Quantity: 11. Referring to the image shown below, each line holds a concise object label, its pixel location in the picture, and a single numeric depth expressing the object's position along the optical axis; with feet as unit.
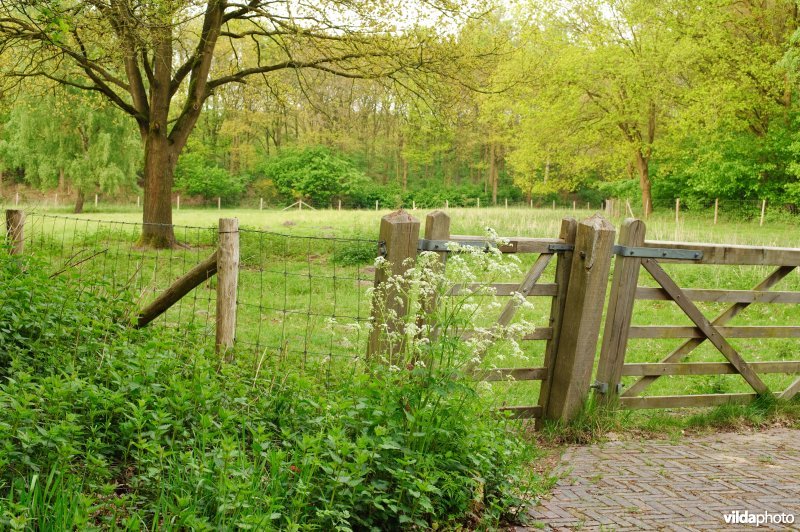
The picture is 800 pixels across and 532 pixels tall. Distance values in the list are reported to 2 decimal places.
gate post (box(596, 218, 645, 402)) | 20.43
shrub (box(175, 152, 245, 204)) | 179.73
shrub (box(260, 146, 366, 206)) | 172.76
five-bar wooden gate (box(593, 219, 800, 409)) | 20.53
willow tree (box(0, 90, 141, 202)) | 122.93
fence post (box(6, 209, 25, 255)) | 24.58
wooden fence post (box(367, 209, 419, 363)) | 17.24
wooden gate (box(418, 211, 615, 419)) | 19.38
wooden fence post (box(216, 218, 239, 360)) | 18.60
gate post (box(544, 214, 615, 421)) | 19.47
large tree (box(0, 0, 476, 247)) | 48.42
